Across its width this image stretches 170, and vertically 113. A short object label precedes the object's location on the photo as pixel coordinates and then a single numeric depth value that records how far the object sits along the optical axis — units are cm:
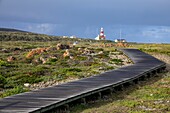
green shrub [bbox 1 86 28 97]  2049
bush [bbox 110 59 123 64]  4122
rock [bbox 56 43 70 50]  6047
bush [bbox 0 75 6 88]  2437
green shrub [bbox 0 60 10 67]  3568
